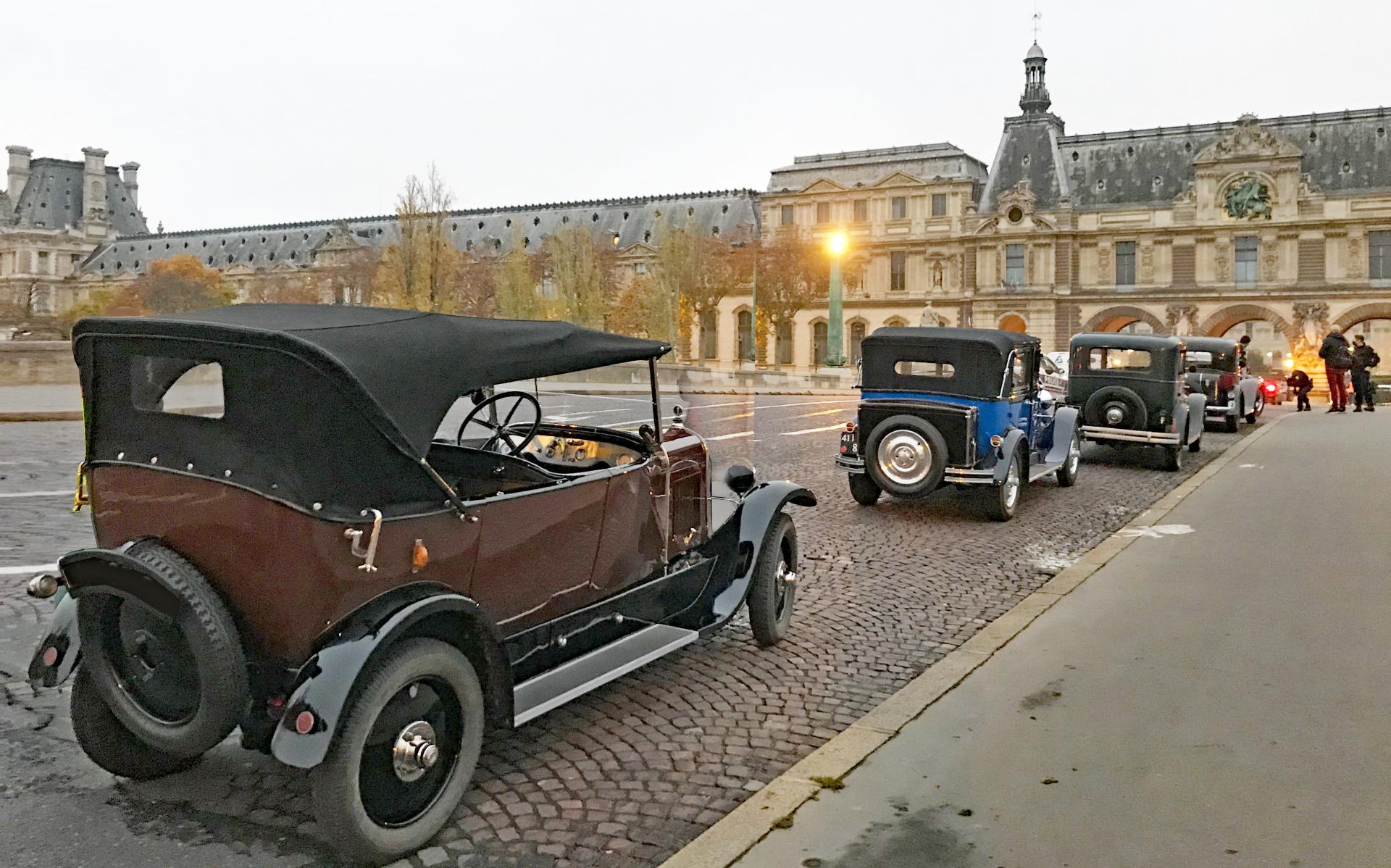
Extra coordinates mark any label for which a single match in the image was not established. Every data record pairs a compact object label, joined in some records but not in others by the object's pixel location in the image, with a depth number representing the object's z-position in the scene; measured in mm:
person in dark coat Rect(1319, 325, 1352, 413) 30078
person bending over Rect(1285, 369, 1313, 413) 34562
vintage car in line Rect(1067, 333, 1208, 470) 16888
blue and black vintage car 11812
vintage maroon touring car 3994
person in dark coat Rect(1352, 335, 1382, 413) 32094
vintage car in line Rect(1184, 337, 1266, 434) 23859
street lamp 48519
